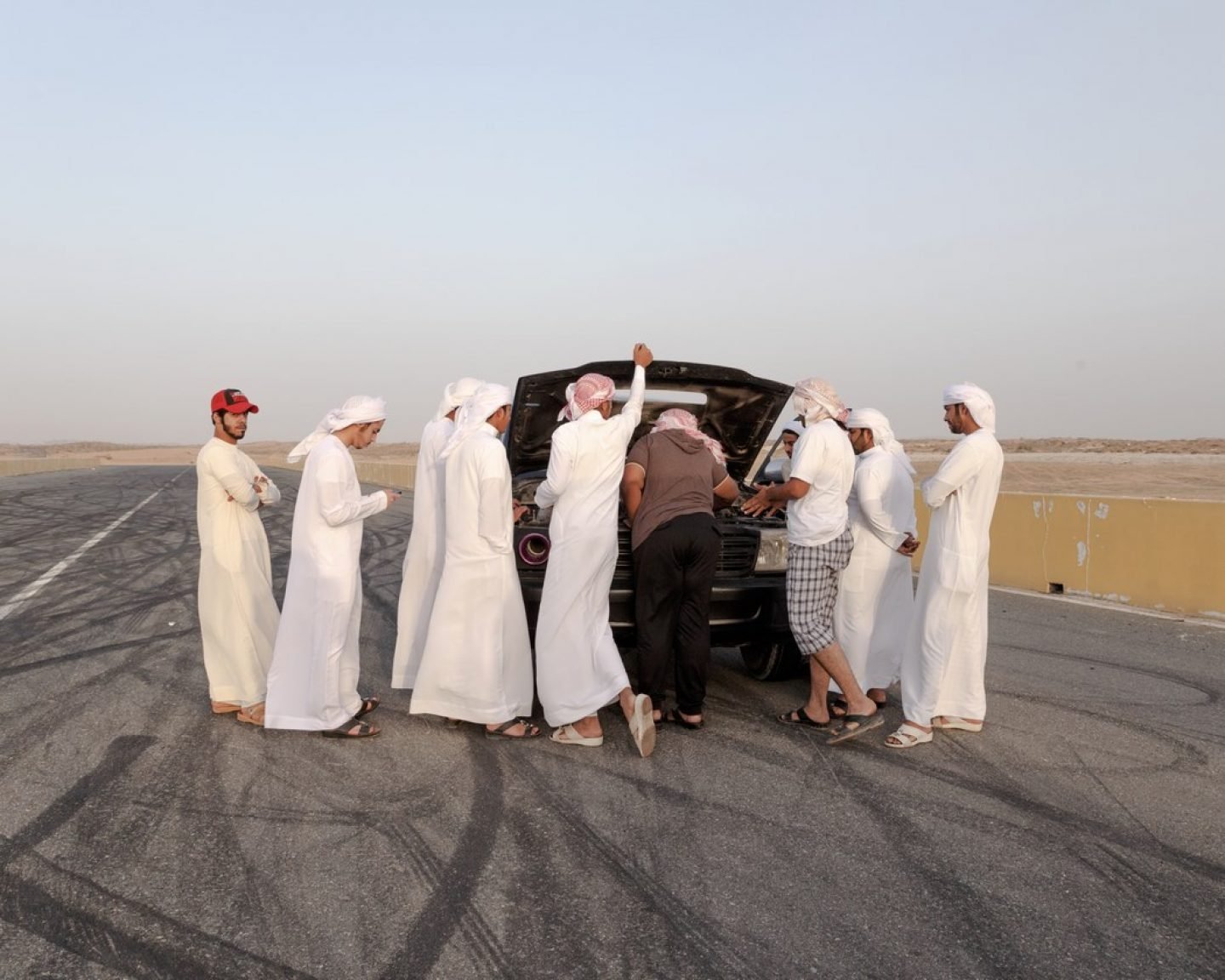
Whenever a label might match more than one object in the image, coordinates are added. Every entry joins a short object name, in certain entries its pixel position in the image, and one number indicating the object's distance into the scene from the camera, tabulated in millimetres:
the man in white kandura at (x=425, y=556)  5945
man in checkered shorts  5344
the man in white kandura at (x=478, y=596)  5242
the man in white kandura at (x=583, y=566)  5195
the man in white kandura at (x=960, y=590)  5223
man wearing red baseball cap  5461
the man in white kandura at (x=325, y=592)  5156
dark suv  5824
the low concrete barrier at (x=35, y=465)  51781
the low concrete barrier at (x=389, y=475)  33175
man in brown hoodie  5305
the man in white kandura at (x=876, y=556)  5621
